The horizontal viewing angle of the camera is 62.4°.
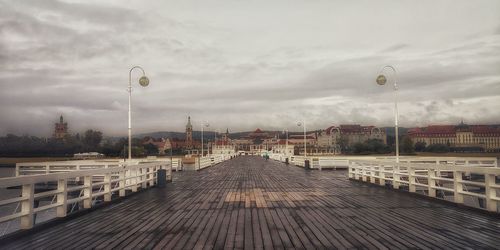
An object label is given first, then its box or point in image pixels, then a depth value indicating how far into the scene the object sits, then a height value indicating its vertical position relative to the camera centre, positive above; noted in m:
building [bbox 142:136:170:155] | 186.10 -0.72
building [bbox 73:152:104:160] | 94.24 -2.33
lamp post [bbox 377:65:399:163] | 20.24 +2.80
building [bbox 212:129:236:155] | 186.60 +0.87
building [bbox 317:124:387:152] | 176.64 -1.41
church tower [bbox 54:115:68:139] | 167.19 +7.18
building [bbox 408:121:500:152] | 188.62 +1.66
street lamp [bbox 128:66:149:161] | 19.36 +3.24
